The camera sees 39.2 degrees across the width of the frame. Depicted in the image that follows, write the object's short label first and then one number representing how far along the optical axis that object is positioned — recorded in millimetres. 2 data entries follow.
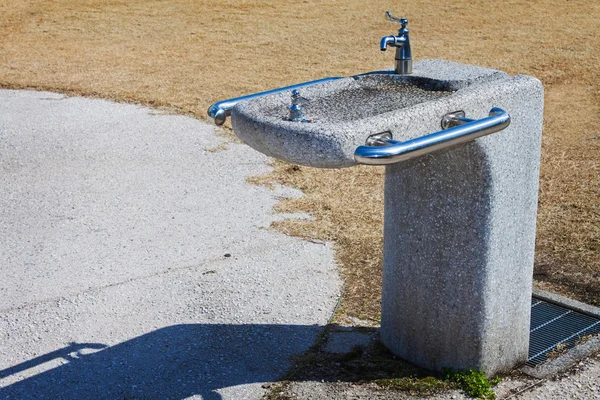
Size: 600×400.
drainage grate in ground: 3779
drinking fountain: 3039
